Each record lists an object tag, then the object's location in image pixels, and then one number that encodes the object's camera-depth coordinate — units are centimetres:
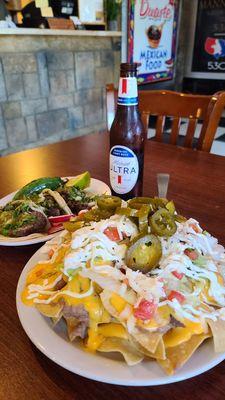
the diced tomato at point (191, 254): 49
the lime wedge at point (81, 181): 88
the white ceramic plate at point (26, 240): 66
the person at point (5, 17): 250
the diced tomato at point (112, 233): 50
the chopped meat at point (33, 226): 69
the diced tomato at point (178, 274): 45
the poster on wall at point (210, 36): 425
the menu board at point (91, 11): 306
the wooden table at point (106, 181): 40
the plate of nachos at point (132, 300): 39
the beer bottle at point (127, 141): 72
